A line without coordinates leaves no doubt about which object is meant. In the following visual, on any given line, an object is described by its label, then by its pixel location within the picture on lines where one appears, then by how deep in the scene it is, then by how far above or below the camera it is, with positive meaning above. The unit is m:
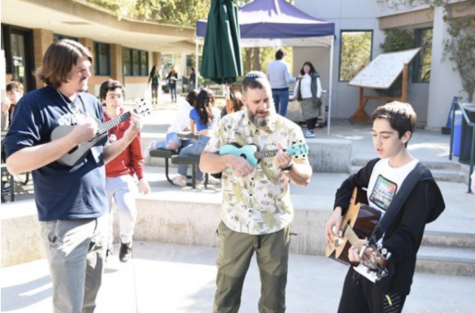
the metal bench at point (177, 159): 5.66 -0.97
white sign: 11.22 +0.43
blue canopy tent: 8.73 +1.17
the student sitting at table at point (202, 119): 5.99 -0.48
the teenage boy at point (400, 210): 2.21 -0.62
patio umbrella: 5.42 +0.51
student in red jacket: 4.15 -0.81
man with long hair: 2.20 -0.42
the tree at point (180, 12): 16.70 +2.76
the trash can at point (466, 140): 7.01 -0.84
